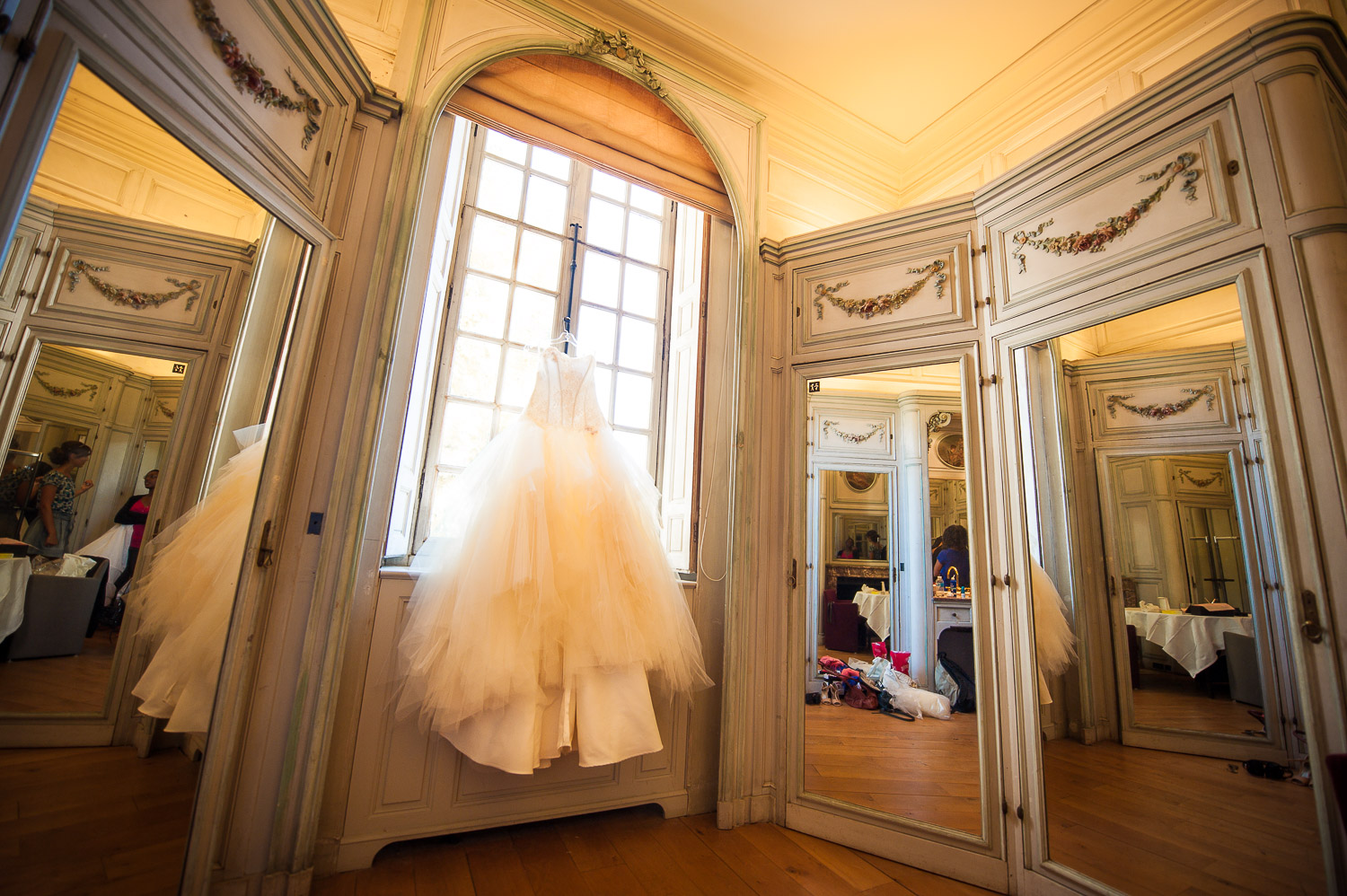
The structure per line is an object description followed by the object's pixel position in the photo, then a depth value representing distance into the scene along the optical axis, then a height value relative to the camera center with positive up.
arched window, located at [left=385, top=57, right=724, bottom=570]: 2.23 +1.15
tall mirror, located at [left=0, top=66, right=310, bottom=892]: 0.97 +0.13
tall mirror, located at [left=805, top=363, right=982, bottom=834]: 2.02 -0.17
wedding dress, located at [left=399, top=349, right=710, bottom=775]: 1.64 -0.26
